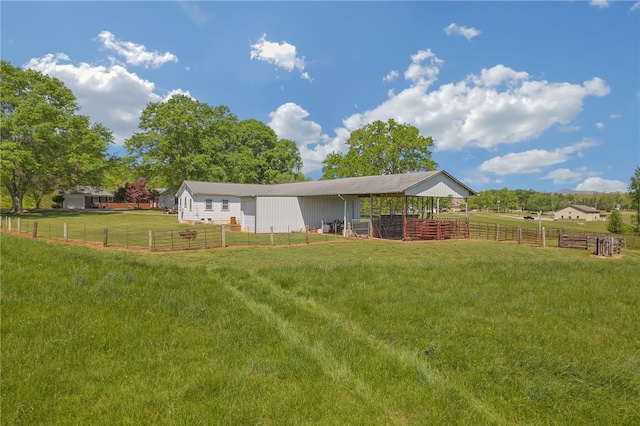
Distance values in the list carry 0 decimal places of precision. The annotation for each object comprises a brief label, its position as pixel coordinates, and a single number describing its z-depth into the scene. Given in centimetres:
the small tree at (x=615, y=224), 4462
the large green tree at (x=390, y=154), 5141
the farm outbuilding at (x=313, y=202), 2405
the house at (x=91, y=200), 6047
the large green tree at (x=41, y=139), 3709
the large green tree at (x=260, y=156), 4850
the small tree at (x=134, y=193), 6856
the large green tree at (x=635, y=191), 4631
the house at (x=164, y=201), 6485
